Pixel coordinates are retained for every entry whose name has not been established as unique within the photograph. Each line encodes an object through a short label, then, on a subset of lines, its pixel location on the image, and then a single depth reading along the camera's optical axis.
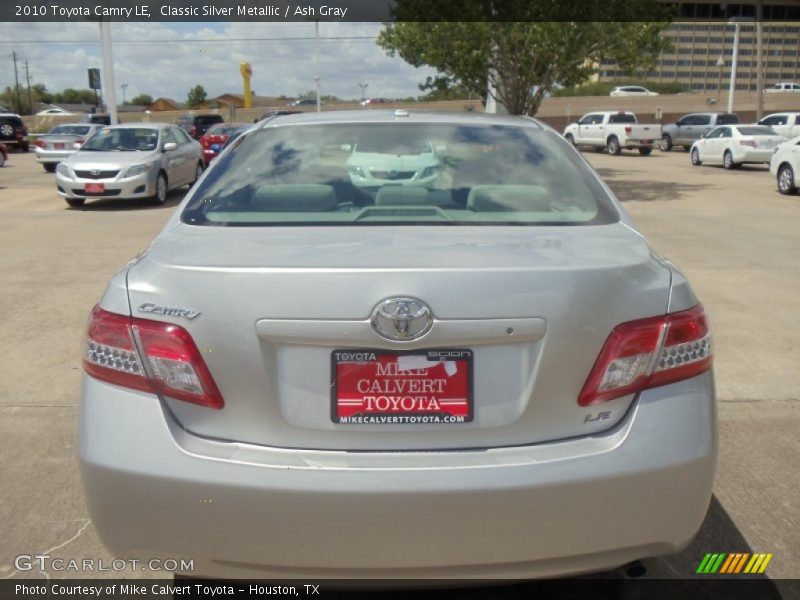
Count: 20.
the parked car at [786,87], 60.82
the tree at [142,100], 127.31
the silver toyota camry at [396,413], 2.11
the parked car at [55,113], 61.66
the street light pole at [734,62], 41.09
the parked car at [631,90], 62.94
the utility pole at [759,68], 38.91
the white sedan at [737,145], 24.64
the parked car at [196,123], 35.69
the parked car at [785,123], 28.98
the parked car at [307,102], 65.79
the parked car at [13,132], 35.80
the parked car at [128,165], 14.81
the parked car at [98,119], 35.85
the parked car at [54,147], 24.92
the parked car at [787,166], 16.70
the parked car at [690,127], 33.66
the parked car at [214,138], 24.53
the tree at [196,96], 107.44
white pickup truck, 31.75
